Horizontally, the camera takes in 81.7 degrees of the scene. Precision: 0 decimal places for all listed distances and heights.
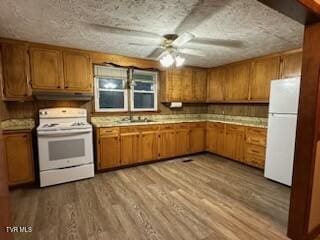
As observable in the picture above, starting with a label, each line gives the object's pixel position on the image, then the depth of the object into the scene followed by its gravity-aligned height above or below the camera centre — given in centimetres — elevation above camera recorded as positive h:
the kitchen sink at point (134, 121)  412 -42
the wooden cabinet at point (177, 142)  361 -88
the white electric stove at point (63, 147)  297 -76
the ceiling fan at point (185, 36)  186 +94
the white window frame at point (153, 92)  430 +20
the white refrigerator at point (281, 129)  282 -41
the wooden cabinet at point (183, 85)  446 +44
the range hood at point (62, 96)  304 +10
